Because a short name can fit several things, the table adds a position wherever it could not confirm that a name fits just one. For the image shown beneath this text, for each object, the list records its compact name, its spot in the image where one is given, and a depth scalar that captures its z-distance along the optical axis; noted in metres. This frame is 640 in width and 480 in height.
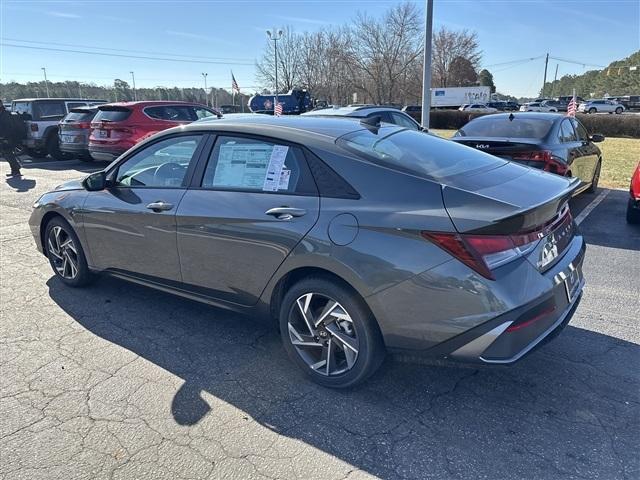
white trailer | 63.19
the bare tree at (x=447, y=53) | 73.50
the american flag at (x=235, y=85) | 29.94
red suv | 10.79
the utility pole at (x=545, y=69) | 92.00
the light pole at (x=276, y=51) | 51.12
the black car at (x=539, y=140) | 6.04
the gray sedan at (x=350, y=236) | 2.29
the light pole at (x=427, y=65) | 11.47
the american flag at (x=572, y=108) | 17.43
